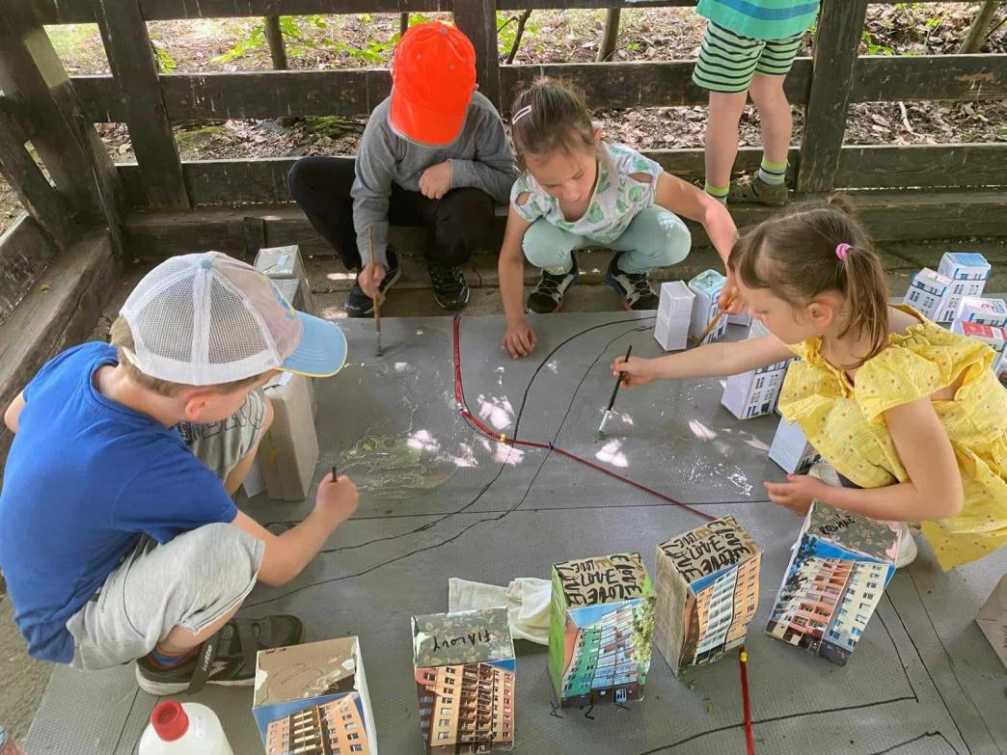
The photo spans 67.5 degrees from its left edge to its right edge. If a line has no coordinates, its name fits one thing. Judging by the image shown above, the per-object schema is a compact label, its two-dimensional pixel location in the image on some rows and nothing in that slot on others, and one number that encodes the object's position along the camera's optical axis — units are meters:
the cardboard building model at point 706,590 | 1.40
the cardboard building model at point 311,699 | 1.22
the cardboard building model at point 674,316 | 2.36
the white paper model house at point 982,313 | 2.12
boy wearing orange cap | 2.24
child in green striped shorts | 2.52
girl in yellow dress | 1.40
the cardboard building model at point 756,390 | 2.10
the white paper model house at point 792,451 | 1.93
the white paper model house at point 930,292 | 2.33
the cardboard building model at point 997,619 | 1.58
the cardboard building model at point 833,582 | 1.44
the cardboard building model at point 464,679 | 1.29
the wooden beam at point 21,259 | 2.48
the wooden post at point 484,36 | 2.70
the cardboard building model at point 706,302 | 2.39
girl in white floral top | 2.03
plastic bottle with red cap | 1.16
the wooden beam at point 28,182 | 2.60
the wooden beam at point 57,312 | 2.26
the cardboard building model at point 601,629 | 1.33
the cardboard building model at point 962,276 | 2.29
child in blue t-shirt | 1.21
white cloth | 1.63
